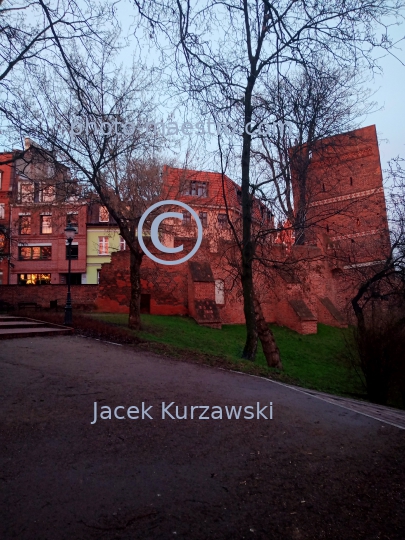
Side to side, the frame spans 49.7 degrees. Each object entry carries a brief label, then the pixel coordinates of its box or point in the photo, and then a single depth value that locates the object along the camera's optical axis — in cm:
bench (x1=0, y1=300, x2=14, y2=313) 2397
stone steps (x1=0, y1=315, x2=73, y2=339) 1129
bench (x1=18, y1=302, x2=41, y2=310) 2457
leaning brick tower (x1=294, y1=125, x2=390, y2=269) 1348
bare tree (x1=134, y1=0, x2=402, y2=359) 446
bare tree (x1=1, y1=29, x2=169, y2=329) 1192
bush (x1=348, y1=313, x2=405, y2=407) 997
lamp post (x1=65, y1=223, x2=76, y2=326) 1405
